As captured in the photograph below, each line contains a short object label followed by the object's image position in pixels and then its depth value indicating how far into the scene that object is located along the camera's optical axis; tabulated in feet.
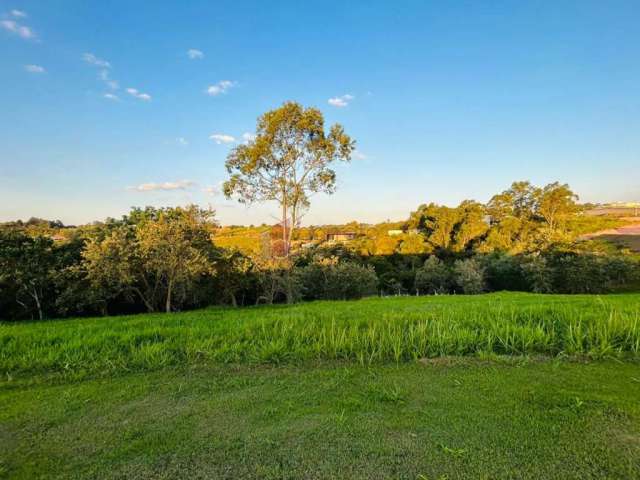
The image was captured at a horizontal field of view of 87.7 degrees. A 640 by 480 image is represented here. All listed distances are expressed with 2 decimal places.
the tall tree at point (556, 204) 167.53
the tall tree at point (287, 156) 50.49
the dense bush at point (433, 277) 125.39
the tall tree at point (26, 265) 48.32
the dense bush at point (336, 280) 86.63
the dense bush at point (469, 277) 110.01
